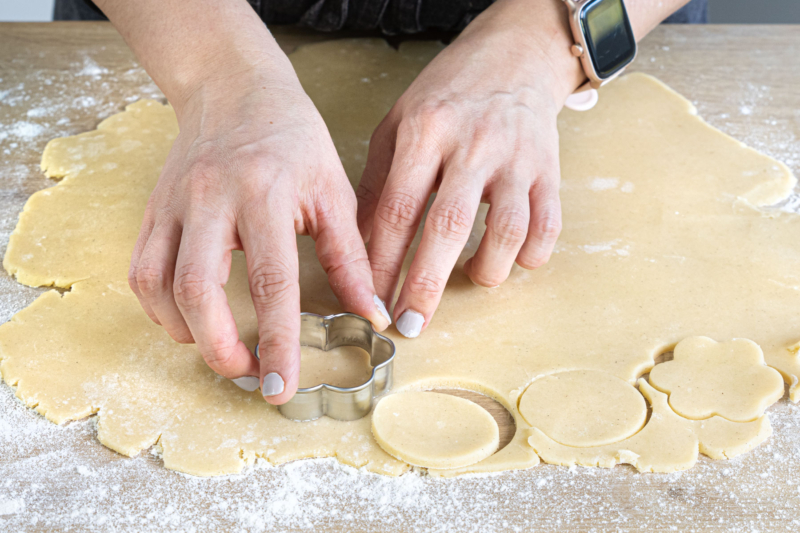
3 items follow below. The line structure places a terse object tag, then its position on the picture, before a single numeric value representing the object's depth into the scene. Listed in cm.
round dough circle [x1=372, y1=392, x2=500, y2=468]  68
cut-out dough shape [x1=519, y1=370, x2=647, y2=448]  69
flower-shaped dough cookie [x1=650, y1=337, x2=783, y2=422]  70
